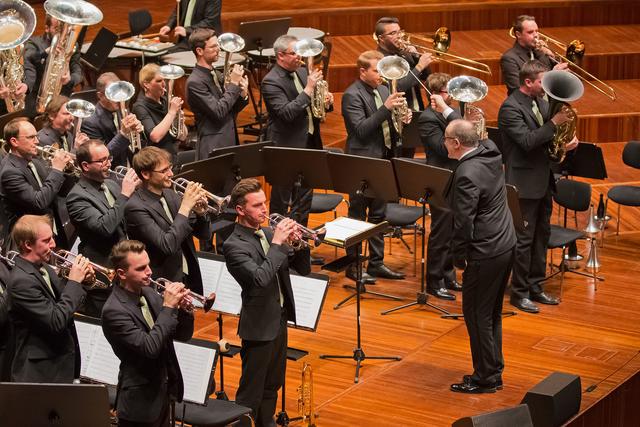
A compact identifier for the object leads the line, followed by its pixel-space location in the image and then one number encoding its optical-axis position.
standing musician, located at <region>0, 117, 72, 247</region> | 12.79
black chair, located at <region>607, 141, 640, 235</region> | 17.23
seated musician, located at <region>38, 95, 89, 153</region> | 13.93
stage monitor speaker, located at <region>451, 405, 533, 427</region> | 9.72
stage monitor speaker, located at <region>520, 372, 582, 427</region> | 10.69
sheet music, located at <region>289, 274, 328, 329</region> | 11.77
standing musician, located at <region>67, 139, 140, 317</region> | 12.07
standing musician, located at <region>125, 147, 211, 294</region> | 11.80
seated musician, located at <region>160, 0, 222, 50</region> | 19.66
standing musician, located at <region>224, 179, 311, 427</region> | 11.04
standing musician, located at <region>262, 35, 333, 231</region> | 15.98
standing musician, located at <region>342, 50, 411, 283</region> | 15.73
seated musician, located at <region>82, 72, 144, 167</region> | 14.52
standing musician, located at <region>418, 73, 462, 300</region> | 15.16
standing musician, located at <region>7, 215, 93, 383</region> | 10.27
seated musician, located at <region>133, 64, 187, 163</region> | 14.66
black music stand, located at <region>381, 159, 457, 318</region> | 14.22
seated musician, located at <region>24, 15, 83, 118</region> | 16.67
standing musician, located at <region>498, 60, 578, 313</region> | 14.91
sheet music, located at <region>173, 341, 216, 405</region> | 10.33
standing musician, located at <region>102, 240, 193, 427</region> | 9.87
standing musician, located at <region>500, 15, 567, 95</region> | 17.66
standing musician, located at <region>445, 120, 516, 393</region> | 12.57
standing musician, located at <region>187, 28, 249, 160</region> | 15.79
